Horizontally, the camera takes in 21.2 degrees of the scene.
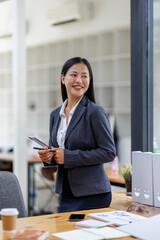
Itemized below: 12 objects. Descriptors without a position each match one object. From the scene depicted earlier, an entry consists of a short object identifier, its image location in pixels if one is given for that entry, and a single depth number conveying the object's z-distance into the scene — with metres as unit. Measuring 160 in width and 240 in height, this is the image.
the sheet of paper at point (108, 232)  1.77
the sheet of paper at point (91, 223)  1.90
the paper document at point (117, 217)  1.99
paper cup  1.79
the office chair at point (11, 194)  2.33
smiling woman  2.43
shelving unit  6.73
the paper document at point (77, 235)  1.73
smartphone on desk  2.04
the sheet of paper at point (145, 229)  1.78
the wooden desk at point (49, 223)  1.89
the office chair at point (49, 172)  3.88
